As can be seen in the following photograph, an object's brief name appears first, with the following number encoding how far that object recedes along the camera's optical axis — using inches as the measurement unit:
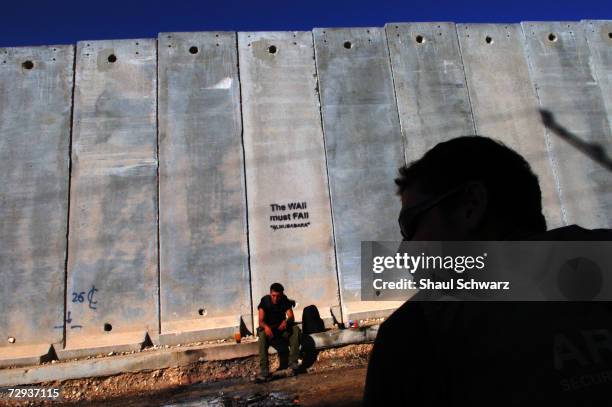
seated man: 247.3
